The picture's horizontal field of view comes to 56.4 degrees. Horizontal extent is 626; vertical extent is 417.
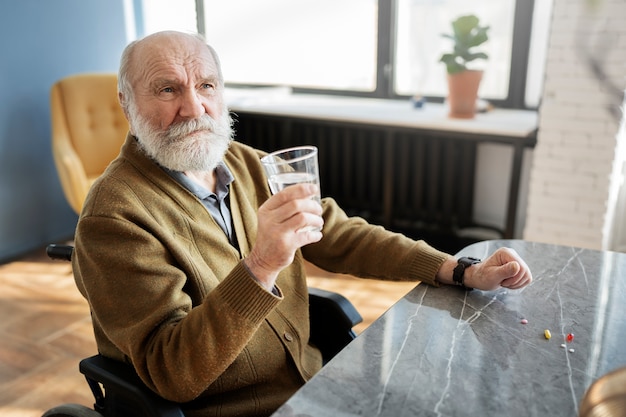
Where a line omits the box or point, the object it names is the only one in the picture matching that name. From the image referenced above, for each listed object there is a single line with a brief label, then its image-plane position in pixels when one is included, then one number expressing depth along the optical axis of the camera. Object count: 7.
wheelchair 1.05
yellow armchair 3.34
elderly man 1.00
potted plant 3.02
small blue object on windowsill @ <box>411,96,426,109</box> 3.58
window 3.43
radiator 3.51
